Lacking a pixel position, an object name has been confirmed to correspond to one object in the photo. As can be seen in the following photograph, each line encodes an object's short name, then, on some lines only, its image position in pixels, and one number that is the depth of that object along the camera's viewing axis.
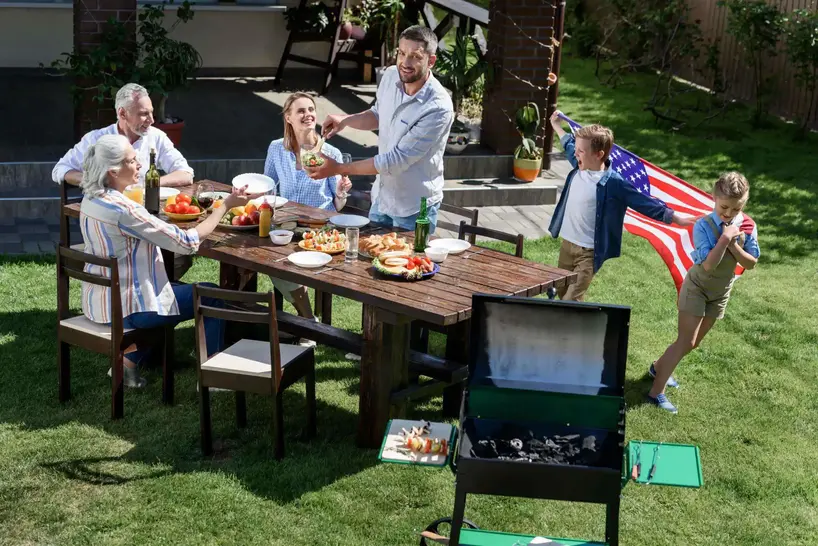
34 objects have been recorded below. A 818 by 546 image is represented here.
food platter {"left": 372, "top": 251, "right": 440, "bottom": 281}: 5.45
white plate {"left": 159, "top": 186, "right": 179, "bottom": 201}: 6.62
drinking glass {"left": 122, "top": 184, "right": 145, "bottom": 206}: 5.91
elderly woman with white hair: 5.55
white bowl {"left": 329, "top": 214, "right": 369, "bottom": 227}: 6.13
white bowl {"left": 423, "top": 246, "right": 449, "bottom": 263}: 5.71
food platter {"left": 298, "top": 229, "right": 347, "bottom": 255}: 5.81
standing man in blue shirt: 6.12
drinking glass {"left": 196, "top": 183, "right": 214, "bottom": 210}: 6.57
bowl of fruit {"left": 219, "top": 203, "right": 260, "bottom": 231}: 6.17
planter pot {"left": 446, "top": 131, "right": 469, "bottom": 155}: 10.46
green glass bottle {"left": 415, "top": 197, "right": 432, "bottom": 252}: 5.73
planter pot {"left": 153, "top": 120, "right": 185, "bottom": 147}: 9.48
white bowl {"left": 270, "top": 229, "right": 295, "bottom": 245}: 5.89
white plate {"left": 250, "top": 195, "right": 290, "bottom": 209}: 6.51
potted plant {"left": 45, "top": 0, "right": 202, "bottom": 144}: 8.84
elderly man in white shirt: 6.50
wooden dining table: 5.24
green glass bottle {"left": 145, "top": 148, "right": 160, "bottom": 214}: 6.19
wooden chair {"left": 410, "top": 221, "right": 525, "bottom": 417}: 5.88
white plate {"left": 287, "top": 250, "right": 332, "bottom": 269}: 5.59
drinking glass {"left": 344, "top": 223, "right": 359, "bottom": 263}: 5.70
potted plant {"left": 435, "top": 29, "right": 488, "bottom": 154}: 10.44
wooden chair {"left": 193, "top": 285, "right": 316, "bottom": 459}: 5.21
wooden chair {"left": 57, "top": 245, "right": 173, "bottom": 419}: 5.63
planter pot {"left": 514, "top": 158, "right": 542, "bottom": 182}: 10.13
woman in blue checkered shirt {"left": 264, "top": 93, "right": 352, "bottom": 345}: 6.51
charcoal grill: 4.23
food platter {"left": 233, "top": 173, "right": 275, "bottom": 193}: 6.46
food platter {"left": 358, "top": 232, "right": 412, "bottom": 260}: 5.77
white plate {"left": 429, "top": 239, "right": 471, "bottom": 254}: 5.89
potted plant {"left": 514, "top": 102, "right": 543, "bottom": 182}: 10.13
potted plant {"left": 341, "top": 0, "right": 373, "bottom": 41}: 12.29
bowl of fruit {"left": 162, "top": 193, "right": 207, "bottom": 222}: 6.21
